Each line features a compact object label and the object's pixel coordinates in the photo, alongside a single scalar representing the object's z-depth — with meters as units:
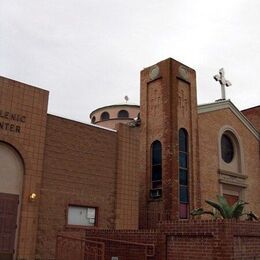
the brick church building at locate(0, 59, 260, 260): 11.58
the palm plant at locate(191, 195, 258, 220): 12.88
